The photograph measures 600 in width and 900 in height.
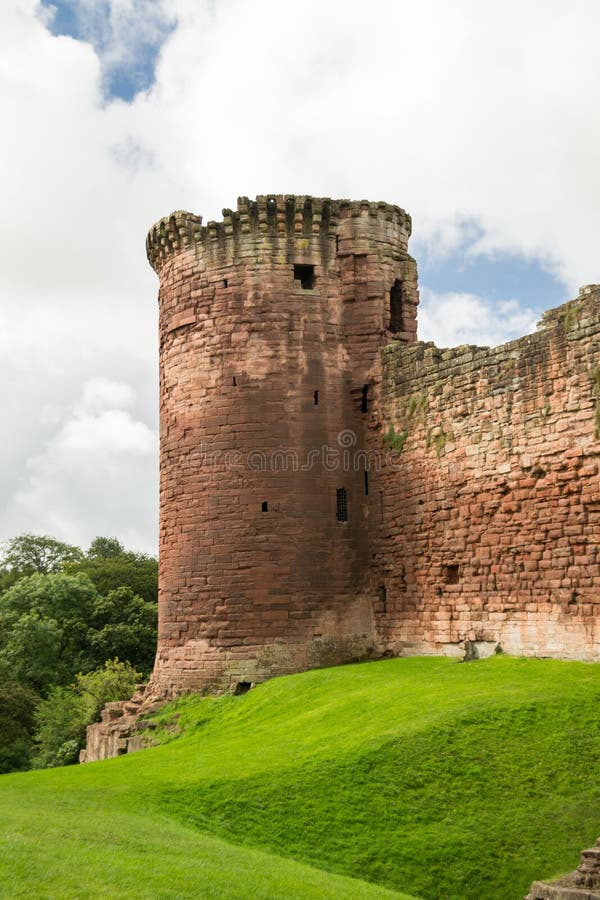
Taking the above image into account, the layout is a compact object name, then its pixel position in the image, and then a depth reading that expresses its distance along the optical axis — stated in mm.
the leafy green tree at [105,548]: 68125
